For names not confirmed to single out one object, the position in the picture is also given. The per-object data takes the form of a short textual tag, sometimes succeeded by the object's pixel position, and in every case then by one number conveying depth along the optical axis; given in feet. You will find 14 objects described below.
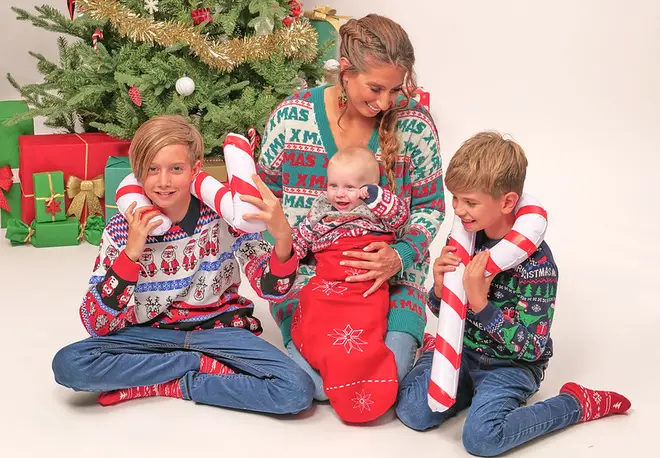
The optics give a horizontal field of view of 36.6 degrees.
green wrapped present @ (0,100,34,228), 15.69
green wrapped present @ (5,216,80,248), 15.30
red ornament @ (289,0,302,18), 16.34
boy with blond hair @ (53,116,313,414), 10.12
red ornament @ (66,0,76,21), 16.13
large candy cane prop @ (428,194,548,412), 9.69
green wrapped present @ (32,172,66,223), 15.20
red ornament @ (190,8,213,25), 15.58
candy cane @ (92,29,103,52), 15.48
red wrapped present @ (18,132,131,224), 15.26
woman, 10.64
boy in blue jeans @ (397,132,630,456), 9.73
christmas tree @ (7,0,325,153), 15.38
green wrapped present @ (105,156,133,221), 14.98
